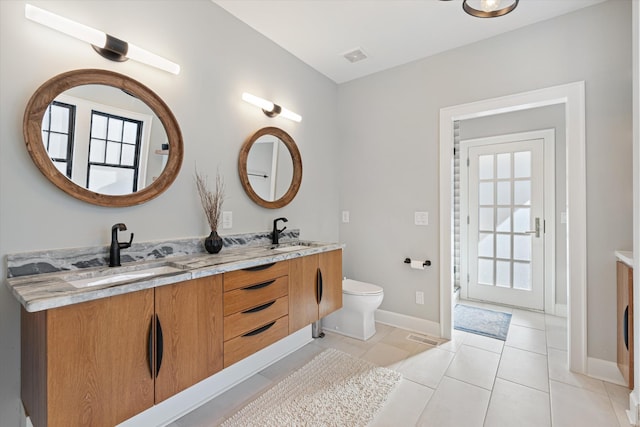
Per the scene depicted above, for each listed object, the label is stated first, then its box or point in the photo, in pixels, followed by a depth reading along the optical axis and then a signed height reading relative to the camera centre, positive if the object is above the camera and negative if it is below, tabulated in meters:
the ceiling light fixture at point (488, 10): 1.56 +1.09
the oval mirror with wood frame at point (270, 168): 2.35 +0.40
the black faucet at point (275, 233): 2.51 -0.17
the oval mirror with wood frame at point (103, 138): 1.38 +0.40
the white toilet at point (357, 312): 2.69 -0.93
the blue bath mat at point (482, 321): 2.86 -1.14
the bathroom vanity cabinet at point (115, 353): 1.03 -0.56
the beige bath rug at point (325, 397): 1.68 -1.17
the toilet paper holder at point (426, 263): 2.82 -0.48
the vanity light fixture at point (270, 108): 2.31 +0.90
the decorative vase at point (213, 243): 1.96 -0.20
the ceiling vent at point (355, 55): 2.73 +1.50
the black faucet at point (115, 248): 1.52 -0.18
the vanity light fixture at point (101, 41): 1.33 +0.88
